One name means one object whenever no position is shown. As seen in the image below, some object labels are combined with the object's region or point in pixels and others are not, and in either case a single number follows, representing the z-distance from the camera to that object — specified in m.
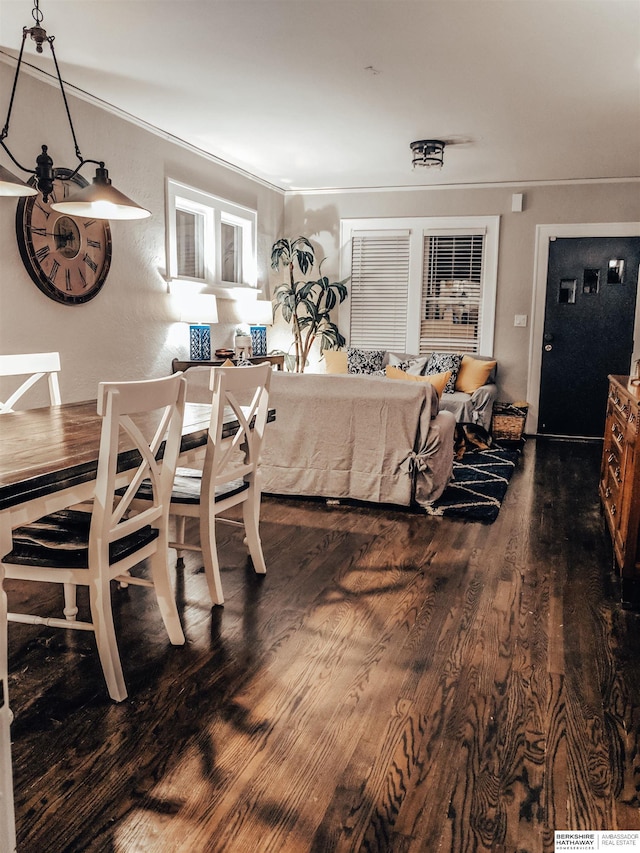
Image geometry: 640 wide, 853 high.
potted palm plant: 7.12
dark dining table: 1.68
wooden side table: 5.45
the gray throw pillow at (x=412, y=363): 6.90
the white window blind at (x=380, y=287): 7.46
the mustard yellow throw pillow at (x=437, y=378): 6.06
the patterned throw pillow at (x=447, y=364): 6.80
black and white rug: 4.06
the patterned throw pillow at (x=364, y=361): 7.20
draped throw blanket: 3.98
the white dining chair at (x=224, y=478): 2.55
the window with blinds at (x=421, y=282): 7.16
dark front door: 6.67
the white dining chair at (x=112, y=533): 1.94
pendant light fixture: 2.50
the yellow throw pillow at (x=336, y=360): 7.38
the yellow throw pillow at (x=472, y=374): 6.77
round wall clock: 3.92
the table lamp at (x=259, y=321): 6.54
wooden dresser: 2.74
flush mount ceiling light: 5.38
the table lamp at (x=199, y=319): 5.41
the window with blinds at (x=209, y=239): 5.54
